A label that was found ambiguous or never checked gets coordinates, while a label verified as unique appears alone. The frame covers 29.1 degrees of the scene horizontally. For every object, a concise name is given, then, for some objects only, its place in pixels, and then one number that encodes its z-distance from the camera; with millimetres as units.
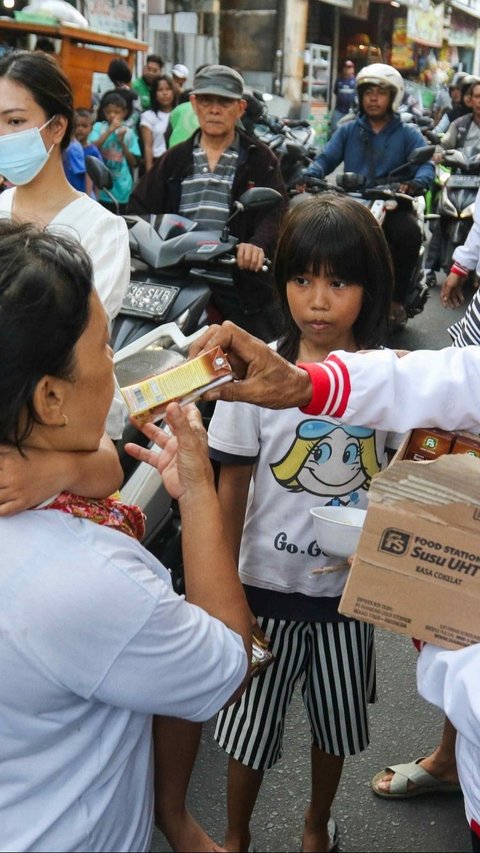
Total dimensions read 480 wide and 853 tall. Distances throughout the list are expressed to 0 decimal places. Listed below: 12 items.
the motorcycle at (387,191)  6098
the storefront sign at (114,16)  15133
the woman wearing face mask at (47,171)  2439
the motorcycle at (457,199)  8266
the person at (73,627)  1165
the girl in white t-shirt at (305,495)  1949
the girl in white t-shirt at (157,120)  10039
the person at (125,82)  9203
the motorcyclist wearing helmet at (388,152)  6168
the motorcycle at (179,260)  3590
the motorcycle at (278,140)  8062
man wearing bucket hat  4281
